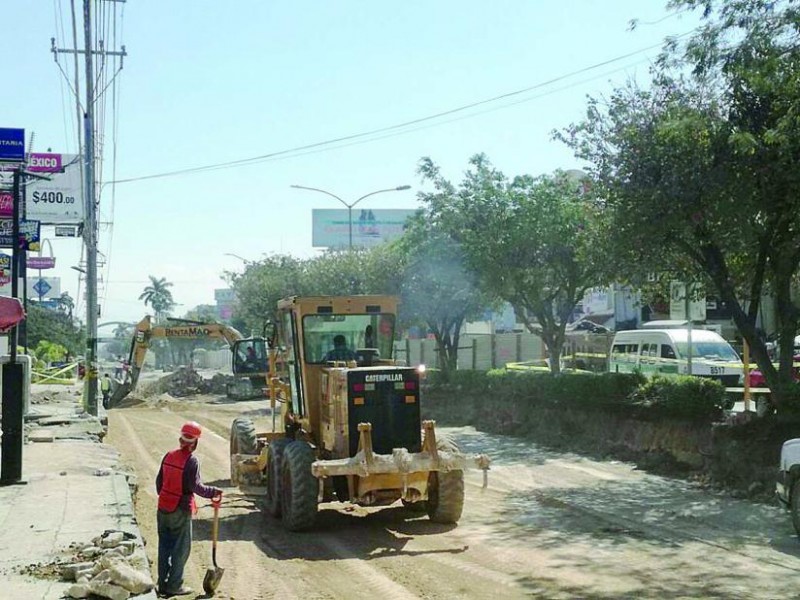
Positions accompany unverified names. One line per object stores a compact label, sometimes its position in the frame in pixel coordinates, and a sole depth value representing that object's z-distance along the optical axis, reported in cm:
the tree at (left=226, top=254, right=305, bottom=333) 4606
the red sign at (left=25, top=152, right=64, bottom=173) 4403
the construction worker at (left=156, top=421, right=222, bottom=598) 841
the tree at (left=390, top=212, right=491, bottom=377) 2652
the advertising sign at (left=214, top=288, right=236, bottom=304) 17489
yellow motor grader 1125
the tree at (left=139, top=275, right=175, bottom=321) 15912
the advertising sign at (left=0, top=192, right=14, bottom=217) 3209
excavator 3114
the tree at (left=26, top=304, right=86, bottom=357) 7025
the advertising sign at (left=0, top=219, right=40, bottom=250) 2009
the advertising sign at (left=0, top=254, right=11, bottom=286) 3362
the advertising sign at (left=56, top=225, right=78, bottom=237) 4659
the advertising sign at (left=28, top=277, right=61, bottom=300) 7388
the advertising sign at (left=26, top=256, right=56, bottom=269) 6138
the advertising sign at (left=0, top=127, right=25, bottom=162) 2550
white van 2439
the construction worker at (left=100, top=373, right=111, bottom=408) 3812
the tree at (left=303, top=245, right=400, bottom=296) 3581
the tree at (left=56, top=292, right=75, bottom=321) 10706
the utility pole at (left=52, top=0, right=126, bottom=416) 2594
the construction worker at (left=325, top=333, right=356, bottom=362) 1272
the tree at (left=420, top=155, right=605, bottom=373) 2353
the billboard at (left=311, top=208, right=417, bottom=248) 9888
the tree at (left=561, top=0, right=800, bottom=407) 1259
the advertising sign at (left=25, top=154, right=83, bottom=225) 4556
